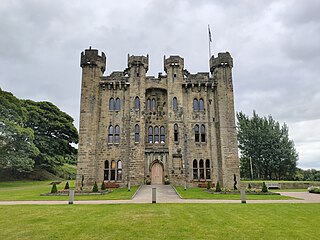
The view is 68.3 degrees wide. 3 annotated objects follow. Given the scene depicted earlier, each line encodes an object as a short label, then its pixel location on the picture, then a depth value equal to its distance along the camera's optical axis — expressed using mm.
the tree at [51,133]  38406
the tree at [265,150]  46406
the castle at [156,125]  28578
